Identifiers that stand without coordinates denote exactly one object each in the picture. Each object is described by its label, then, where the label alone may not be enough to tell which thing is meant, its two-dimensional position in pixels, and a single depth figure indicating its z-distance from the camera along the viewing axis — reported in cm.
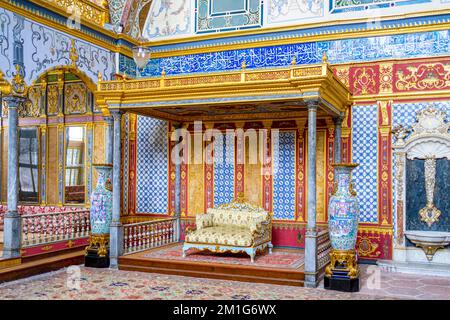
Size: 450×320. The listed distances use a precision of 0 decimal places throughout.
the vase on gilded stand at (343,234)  650
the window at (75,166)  993
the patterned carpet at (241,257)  745
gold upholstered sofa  776
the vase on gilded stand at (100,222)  796
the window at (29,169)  1034
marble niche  776
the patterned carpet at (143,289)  614
